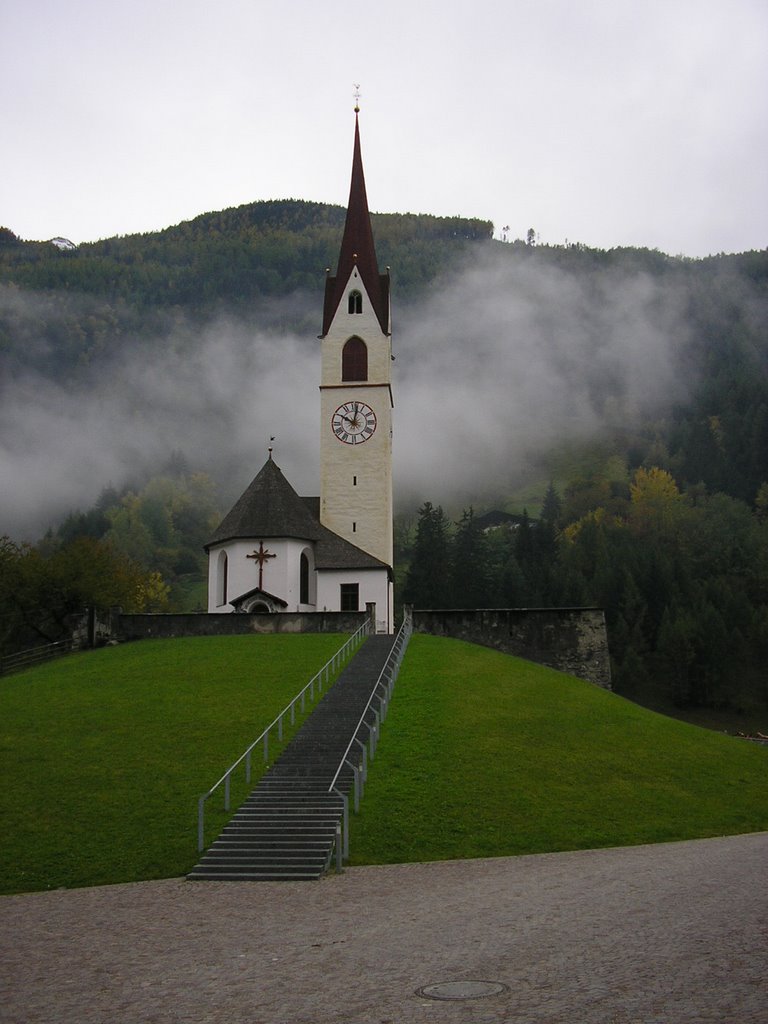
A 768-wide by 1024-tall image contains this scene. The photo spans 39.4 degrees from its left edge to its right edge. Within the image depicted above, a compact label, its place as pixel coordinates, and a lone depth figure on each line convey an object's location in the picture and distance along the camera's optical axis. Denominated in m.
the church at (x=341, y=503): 43.25
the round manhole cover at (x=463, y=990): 8.52
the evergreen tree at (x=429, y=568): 73.19
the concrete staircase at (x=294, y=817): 16.11
